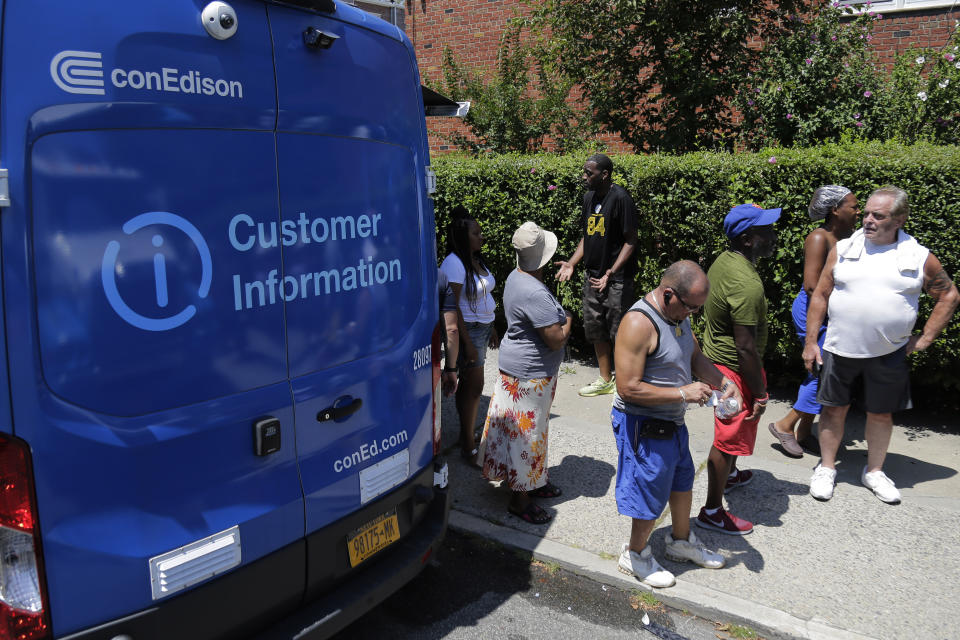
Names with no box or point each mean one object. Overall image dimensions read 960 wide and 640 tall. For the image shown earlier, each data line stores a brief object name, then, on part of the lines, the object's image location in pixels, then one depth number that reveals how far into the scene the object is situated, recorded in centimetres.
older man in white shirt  423
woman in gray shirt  404
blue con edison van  202
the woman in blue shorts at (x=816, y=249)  471
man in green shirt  387
